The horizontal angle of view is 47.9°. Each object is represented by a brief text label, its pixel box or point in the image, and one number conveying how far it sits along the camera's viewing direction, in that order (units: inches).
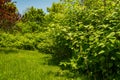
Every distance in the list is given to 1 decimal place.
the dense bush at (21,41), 512.5
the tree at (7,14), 396.4
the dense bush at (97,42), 168.7
